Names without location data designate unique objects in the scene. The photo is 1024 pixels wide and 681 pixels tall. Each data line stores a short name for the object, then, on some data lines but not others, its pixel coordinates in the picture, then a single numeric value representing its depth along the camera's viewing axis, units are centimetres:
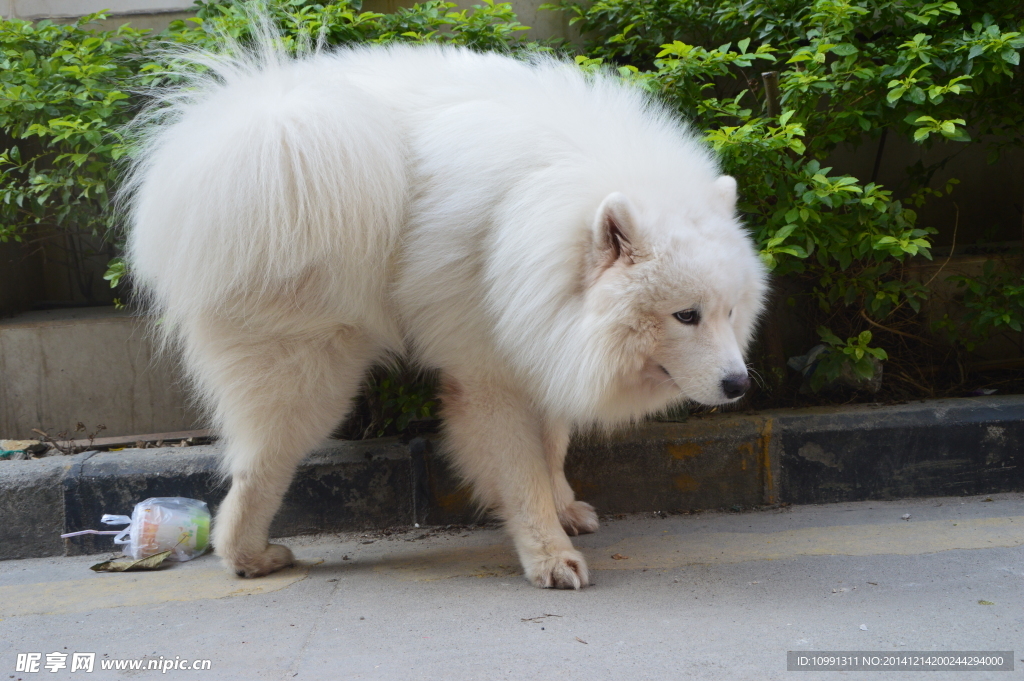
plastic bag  329
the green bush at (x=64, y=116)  351
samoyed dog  265
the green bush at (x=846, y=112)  333
